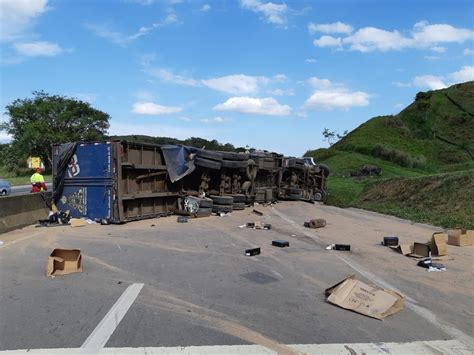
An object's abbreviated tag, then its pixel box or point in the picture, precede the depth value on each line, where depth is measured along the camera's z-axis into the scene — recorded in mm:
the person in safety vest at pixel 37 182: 15172
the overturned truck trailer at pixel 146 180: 13758
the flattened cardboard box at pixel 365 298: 5636
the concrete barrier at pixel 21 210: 11889
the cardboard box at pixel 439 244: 9289
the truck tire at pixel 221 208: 16953
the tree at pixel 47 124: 59219
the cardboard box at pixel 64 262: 7160
